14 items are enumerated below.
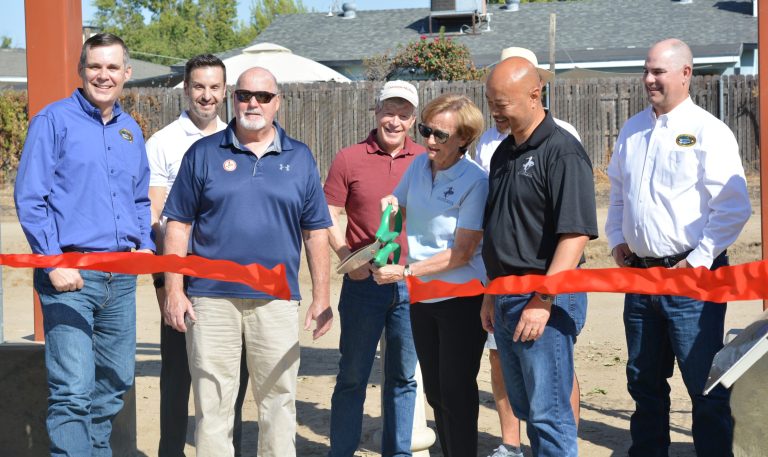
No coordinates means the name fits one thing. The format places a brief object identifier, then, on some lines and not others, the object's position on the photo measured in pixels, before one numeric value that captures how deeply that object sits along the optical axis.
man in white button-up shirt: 4.62
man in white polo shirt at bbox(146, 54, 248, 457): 5.31
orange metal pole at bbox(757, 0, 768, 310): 5.39
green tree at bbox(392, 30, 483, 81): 23.98
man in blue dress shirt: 4.43
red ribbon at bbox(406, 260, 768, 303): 4.37
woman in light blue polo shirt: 4.63
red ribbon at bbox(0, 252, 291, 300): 4.52
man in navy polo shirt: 4.59
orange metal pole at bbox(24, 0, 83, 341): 6.09
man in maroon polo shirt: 5.20
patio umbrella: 21.48
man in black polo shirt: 3.96
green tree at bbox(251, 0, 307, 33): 58.59
